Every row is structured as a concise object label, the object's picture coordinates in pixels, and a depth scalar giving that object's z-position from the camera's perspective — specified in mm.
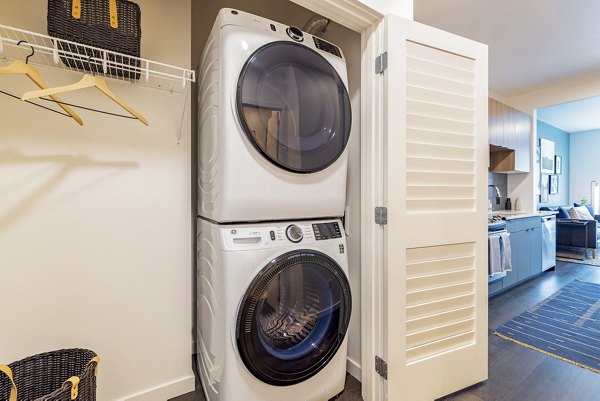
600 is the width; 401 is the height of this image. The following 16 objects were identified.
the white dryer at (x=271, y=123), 1217
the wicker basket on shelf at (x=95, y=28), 1105
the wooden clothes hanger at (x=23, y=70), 975
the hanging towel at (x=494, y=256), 2873
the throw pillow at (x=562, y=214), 5168
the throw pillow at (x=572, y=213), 5164
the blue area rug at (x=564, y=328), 2102
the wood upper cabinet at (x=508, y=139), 3628
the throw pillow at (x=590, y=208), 5962
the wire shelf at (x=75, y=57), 1179
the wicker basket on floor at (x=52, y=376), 1035
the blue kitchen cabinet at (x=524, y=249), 3354
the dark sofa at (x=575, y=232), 4809
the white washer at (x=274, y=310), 1205
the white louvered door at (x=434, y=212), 1484
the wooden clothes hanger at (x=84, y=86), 1002
